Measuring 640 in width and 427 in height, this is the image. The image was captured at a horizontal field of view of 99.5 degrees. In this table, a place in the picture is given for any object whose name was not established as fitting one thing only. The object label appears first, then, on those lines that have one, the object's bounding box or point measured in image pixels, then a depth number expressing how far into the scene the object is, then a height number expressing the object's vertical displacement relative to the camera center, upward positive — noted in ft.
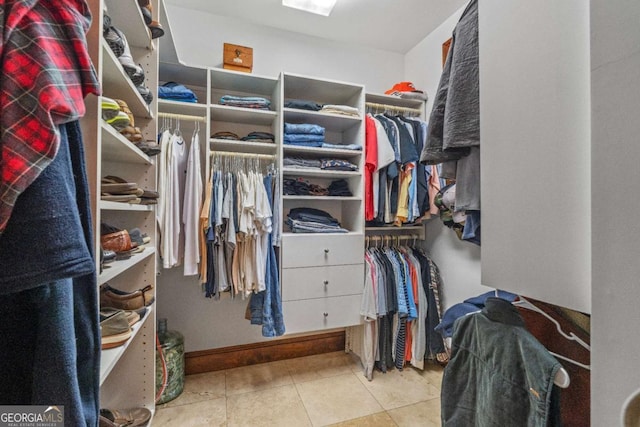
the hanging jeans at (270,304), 5.79 -1.96
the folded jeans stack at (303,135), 6.45 +1.94
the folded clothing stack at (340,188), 7.28 +0.73
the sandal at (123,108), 3.10 +1.23
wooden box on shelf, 6.40 +3.74
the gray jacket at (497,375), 1.96 -1.32
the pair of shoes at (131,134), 3.28 +1.00
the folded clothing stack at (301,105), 6.59 +2.70
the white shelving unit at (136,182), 3.27 +0.43
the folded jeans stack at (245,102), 6.30 +2.66
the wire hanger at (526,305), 2.62 -0.95
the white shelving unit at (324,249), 6.23 -0.81
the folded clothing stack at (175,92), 5.83 +2.65
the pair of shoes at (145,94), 3.74 +1.73
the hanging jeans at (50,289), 1.35 -0.46
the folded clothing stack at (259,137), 6.55 +1.89
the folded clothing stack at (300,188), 6.75 +0.68
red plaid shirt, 1.30 +0.58
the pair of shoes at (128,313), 3.36 -1.29
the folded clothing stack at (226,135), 6.31 +1.86
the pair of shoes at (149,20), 3.63 +2.74
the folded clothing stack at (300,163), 6.53 +1.28
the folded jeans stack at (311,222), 6.58 -0.18
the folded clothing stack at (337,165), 6.79 +1.25
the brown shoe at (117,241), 3.06 -0.32
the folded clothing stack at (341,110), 6.78 +2.64
